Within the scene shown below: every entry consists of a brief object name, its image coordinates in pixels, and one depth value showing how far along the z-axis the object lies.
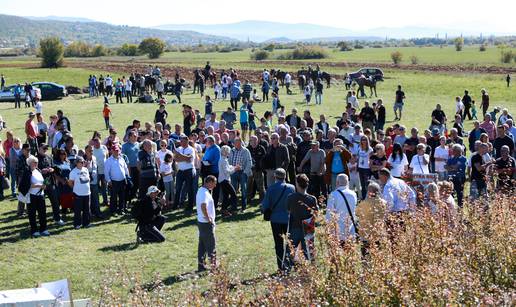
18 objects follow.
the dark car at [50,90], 40.66
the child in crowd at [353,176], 14.57
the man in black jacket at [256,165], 14.92
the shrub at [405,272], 6.49
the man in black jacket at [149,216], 12.38
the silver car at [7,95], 39.41
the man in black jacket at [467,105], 27.52
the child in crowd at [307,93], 34.50
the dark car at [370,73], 49.22
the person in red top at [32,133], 19.73
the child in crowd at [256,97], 35.61
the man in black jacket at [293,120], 20.27
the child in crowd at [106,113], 26.67
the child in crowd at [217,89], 37.69
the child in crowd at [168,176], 14.61
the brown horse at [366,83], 37.26
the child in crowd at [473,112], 27.91
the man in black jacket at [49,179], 14.03
